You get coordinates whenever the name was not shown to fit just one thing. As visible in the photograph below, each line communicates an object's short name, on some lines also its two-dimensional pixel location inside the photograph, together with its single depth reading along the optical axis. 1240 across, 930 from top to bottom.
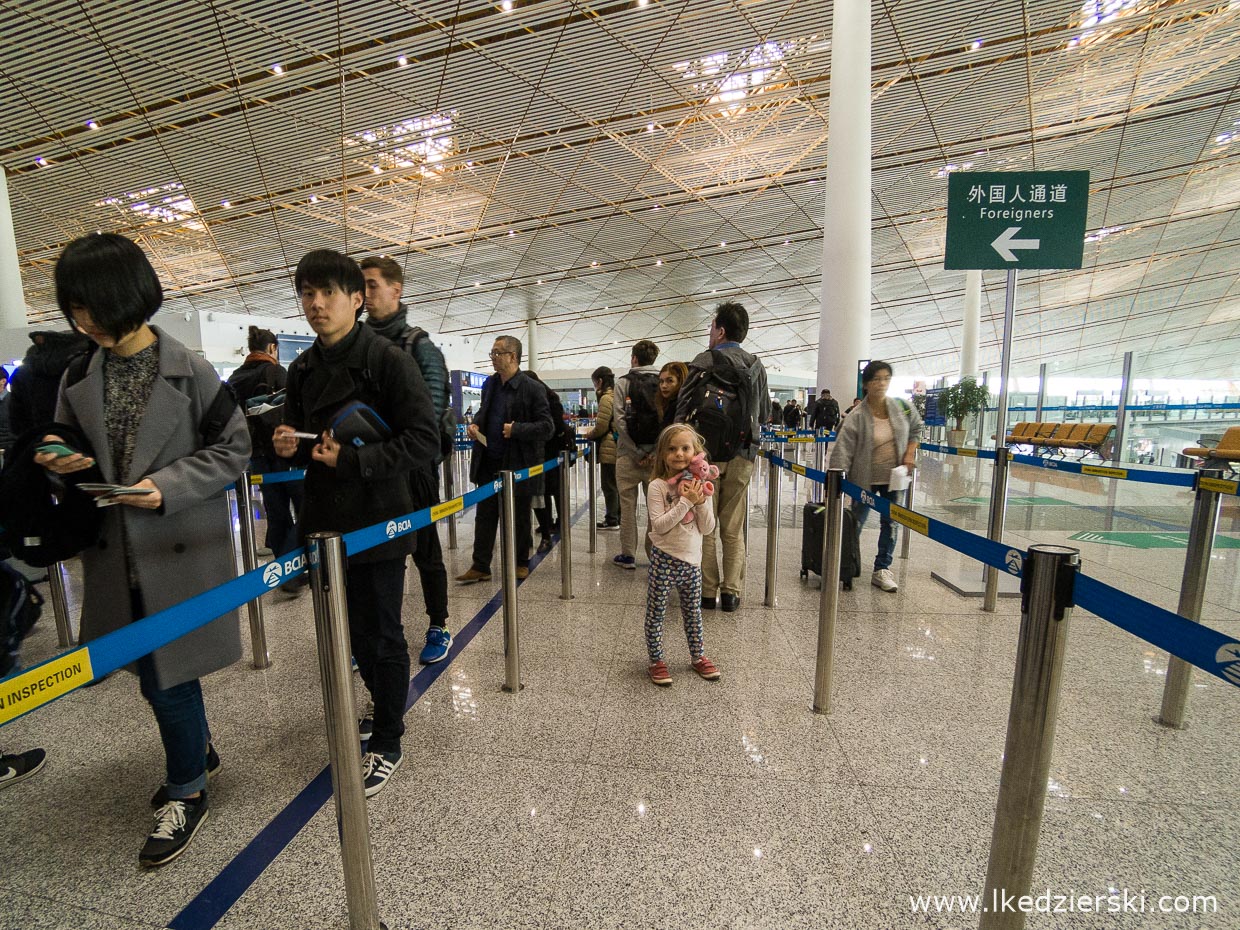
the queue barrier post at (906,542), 5.38
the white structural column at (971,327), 25.39
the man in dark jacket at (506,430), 4.27
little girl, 2.92
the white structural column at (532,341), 40.81
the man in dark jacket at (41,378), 2.36
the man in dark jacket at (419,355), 2.71
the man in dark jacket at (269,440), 4.13
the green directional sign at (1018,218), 4.16
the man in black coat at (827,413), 11.61
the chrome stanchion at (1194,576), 2.39
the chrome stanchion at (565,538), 4.05
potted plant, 19.50
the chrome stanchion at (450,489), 5.53
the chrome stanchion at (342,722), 1.42
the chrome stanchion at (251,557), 3.04
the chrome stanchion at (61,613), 3.45
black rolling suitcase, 4.29
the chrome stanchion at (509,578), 2.79
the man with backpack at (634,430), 4.38
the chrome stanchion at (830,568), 2.53
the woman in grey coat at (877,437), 4.27
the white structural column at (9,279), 13.91
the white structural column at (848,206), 11.15
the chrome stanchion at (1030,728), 1.26
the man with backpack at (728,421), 3.68
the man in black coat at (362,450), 1.93
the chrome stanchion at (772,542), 4.05
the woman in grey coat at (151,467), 1.59
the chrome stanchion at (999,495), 3.72
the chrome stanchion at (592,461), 6.04
